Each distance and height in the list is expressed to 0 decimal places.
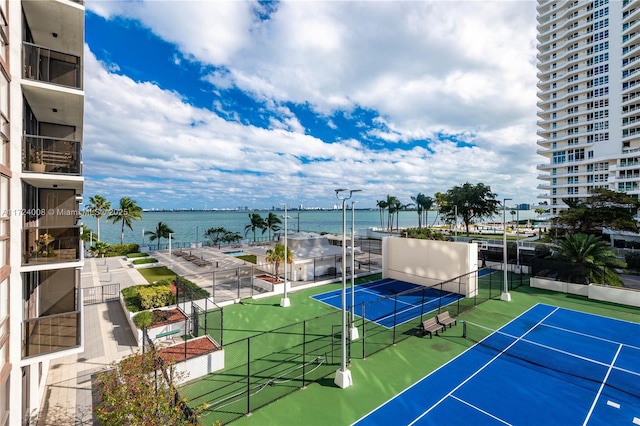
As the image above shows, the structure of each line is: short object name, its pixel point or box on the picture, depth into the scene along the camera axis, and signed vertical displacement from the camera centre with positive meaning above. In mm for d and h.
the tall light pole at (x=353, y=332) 15883 -6132
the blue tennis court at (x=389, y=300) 20219 -6537
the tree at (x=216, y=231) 63156 -3623
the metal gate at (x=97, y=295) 23188 -6417
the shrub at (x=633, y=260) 34844 -5362
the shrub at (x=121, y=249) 45169 -5350
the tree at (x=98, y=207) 51344 +1042
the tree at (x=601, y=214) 39062 -118
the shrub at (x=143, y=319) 15933 -5452
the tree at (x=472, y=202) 66125 +2349
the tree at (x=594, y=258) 23844 -3497
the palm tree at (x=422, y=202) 86438 +3081
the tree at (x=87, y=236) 45025 -3294
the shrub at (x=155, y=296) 18844 -5115
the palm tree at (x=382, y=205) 88000 +2307
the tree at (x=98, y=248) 42469 -4784
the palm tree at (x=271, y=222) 69062 -1961
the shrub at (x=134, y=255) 43909 -5956
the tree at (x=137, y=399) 7031 -4388
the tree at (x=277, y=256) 25859 -3584
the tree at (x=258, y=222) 69375 -1957
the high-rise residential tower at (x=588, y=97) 62781 +26461
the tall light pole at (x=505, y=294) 22917 -5948
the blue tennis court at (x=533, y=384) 10312 -6605
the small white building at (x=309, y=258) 29406 -4335
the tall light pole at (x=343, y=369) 11961 -6047
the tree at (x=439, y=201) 75812 +3306
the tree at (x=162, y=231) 56188 -3248
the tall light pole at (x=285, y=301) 22122 -6286
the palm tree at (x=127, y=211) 54969 +389
